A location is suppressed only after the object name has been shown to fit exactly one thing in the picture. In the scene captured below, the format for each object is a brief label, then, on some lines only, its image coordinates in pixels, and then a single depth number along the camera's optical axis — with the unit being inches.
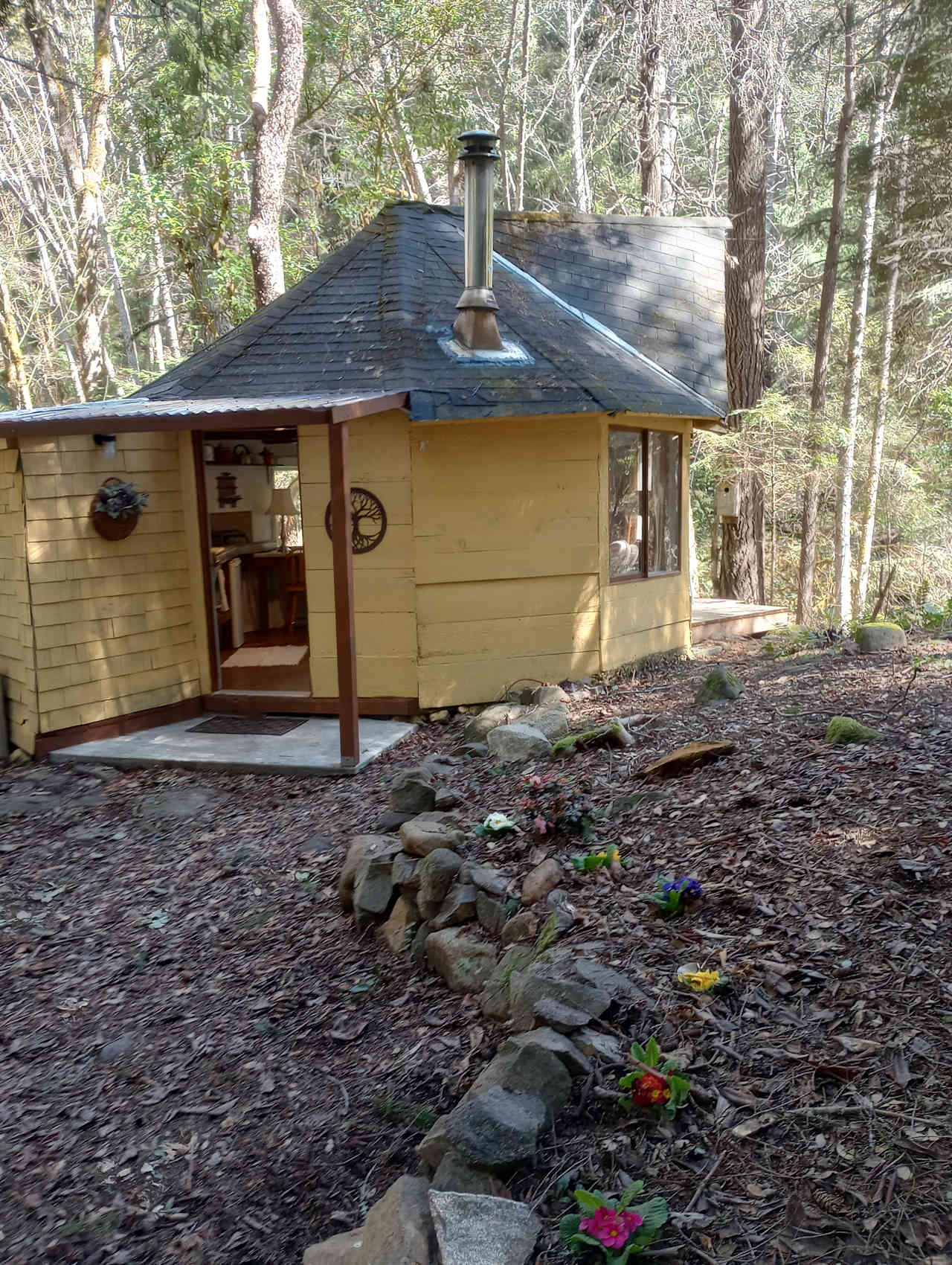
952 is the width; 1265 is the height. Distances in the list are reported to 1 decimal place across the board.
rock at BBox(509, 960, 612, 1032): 119.2
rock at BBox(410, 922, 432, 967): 162.2
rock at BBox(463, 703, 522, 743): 277.4
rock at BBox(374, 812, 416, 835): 211.2
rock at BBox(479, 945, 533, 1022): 134.0
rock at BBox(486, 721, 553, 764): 243.9
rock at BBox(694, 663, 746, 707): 265.3
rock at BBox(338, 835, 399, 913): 188.2
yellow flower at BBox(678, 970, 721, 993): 118.3
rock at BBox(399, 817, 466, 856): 181.3
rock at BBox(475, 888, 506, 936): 155.5
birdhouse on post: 523.8
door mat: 307.3
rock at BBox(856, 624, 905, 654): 305.4
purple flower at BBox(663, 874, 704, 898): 138.9
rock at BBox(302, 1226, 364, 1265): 97.8
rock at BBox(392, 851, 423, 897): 174.9
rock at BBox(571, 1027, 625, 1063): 111.2
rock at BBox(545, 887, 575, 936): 141.5
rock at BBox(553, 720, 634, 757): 232.1
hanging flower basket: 289.3
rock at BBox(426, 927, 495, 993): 147.8
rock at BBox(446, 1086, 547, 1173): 100.3
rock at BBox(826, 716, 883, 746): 189.9
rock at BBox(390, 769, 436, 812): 213.9
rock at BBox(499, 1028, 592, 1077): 109.8
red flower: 102.3
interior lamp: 462.9
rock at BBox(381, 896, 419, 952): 168.1
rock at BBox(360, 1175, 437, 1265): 92.7
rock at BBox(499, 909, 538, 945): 146.5
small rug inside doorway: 367.2
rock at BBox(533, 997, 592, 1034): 116.0
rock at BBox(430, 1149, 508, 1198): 99.0
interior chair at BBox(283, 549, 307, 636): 429.4
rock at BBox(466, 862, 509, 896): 161.1
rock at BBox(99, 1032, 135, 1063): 152.1
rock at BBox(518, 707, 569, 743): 262.2
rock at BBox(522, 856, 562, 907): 155.8
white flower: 185.5
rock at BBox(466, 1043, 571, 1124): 106.9
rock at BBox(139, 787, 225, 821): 251.0
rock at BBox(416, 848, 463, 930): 167.0
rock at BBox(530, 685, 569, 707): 303.0
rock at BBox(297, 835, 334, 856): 220.4
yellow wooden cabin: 280.8
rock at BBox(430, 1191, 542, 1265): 90.3
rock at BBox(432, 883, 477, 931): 160.6
